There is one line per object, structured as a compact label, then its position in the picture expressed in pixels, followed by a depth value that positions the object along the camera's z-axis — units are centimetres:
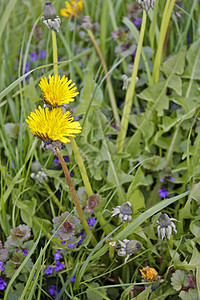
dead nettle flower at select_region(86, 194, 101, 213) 66
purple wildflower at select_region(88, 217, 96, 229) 69
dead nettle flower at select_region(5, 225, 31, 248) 67
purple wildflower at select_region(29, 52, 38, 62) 87
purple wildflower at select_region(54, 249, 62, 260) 67
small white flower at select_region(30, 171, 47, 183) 71
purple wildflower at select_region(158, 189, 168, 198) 71
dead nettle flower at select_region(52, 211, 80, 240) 65
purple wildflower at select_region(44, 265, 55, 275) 66
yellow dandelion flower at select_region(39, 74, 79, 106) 59
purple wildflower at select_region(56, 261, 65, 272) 67
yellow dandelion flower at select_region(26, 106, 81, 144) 59
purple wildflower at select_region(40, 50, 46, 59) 87
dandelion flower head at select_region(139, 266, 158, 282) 63
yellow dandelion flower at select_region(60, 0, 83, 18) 80
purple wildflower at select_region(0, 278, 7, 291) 66
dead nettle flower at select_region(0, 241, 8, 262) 67
